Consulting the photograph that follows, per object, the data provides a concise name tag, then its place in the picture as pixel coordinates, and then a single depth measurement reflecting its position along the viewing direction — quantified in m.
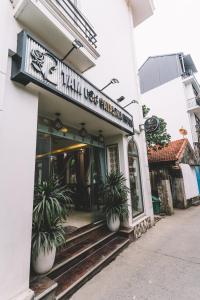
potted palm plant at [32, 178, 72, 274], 2.37
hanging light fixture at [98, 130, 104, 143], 5.16
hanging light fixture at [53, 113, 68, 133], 3.60
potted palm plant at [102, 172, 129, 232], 4.30
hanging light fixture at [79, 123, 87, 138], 4.41
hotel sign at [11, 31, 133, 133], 2.33
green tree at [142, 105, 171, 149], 8.00
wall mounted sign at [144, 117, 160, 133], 6.85
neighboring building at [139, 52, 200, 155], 12.82
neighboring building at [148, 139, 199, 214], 8.19
